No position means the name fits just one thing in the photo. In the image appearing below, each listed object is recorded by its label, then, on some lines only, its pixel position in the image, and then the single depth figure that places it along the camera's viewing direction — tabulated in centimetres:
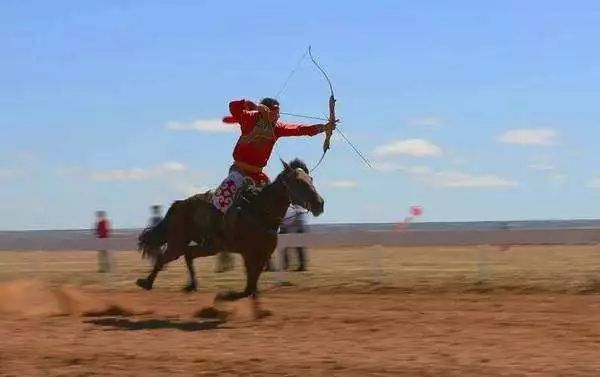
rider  1283
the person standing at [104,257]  2106
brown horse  1247
